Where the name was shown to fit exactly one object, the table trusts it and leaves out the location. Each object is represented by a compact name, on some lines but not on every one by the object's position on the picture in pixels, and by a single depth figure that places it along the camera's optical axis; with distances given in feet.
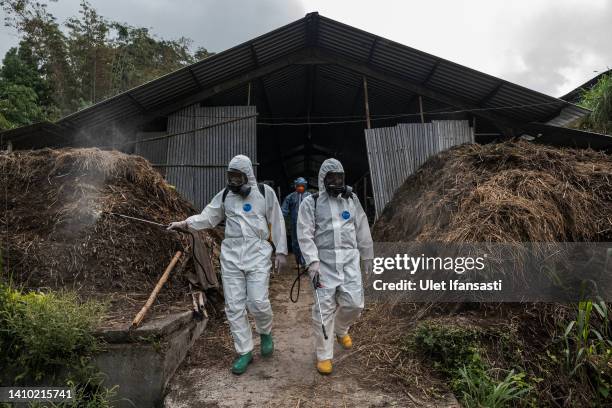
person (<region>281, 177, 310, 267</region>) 23.38
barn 26.25
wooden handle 11.10
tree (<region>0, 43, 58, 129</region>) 48.39
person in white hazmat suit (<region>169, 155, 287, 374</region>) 11.62
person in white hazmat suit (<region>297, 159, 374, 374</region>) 11.40
